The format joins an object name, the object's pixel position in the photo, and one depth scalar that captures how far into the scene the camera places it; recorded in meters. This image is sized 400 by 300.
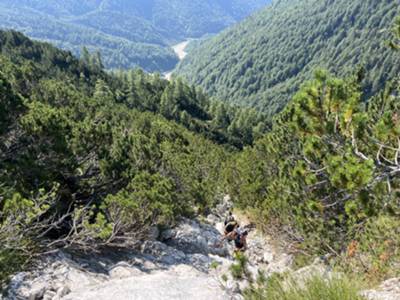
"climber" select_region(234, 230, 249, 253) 14.11
